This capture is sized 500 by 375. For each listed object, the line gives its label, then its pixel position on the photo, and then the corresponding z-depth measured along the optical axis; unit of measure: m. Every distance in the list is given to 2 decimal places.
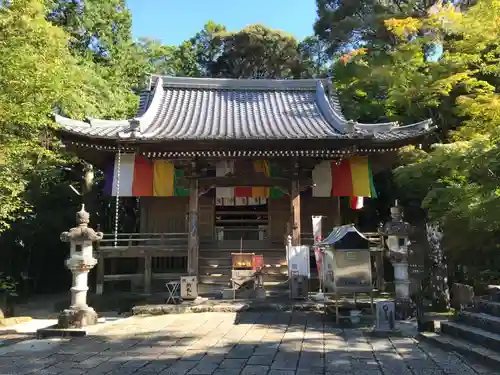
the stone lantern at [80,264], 8.53
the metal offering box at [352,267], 8.37
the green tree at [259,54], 36.16
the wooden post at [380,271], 12.80
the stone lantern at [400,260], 8.59
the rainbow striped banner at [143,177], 13.41
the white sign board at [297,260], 10.71
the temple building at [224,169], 12.30
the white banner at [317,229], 11.35
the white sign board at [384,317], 7.49
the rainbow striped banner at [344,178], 13.73
